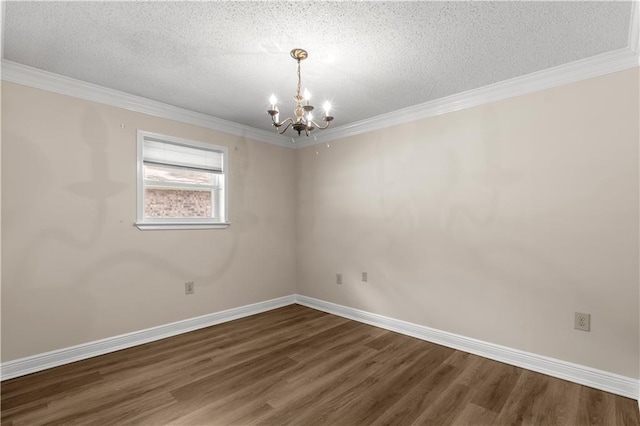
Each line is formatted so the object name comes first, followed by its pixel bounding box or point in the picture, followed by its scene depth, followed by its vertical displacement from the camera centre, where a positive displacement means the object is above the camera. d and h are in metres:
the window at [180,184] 3.36 +0.36
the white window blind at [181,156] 3.40 +0.68
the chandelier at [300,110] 2.09 +0.71
